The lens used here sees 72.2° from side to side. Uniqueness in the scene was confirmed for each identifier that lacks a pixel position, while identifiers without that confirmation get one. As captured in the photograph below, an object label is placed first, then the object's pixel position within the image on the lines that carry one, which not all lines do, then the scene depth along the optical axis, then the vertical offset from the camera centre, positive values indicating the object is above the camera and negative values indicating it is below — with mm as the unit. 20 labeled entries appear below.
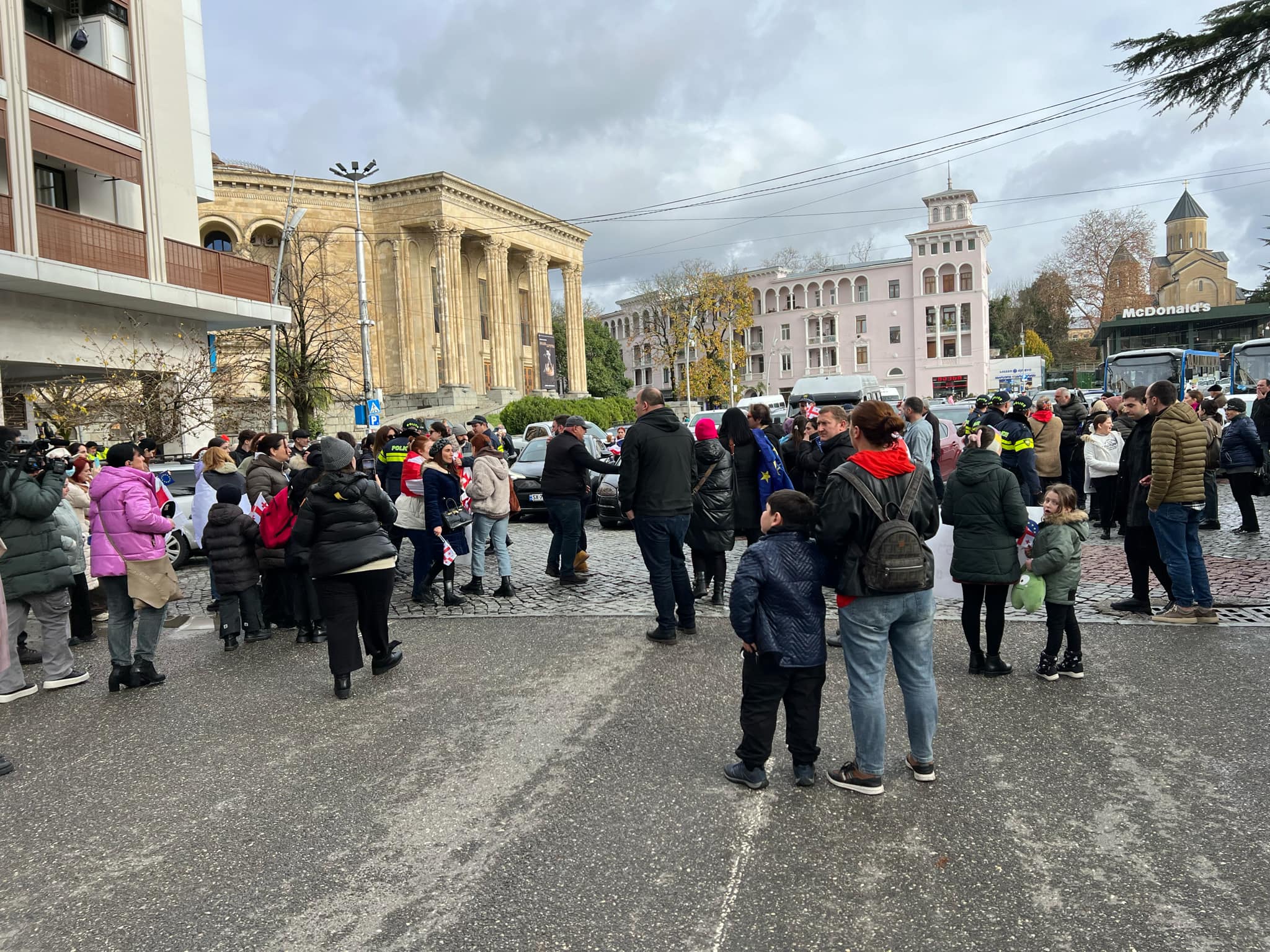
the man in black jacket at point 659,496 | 7133 -464
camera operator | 6211 -692
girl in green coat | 5785 -979
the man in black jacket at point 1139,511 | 7250 -772
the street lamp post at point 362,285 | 28703 +5777
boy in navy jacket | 4102 -941
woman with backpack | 3986 -676
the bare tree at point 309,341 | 32188 +4809
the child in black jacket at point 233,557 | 7590 -865
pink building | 83062 +11365
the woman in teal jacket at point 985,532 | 5770 -721
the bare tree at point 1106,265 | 63625 +11541
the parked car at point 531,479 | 16141 -636
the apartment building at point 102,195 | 17469 +6213
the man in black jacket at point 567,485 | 9453 -451
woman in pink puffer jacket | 6344 -576
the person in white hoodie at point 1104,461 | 11477 -534
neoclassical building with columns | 49094 +11950
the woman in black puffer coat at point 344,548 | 6047 -668
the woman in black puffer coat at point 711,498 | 7945 -556
